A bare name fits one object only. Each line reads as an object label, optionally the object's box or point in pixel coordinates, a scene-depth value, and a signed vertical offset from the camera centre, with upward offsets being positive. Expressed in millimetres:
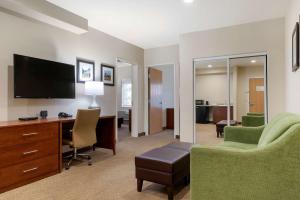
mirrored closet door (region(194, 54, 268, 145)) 4359 +165
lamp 3965 +225
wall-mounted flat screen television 2934 +335
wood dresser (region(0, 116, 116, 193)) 2367 -644
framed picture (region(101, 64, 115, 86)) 4773 +590
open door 6286 -42
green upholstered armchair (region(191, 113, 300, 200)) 1288 -476
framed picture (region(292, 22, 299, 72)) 2307 +607
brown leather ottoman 2158 -724
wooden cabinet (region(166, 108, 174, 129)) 7246 -638
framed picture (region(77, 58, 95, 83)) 4176 +609
